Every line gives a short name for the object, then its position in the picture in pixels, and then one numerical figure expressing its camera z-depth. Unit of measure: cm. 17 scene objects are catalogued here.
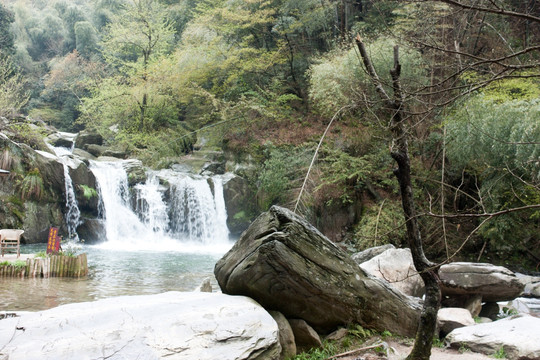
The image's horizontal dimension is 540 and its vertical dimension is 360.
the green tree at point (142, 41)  2047
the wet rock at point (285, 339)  344
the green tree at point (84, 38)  3212
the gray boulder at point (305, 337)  368
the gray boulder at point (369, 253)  751
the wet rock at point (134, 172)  1570
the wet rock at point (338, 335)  378
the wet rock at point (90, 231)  1394
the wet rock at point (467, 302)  594
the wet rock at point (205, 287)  555
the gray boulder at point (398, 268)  604
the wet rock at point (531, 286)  808
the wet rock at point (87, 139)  2098
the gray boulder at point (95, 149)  2042
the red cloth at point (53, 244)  784
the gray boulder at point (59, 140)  1928
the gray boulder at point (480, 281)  595
